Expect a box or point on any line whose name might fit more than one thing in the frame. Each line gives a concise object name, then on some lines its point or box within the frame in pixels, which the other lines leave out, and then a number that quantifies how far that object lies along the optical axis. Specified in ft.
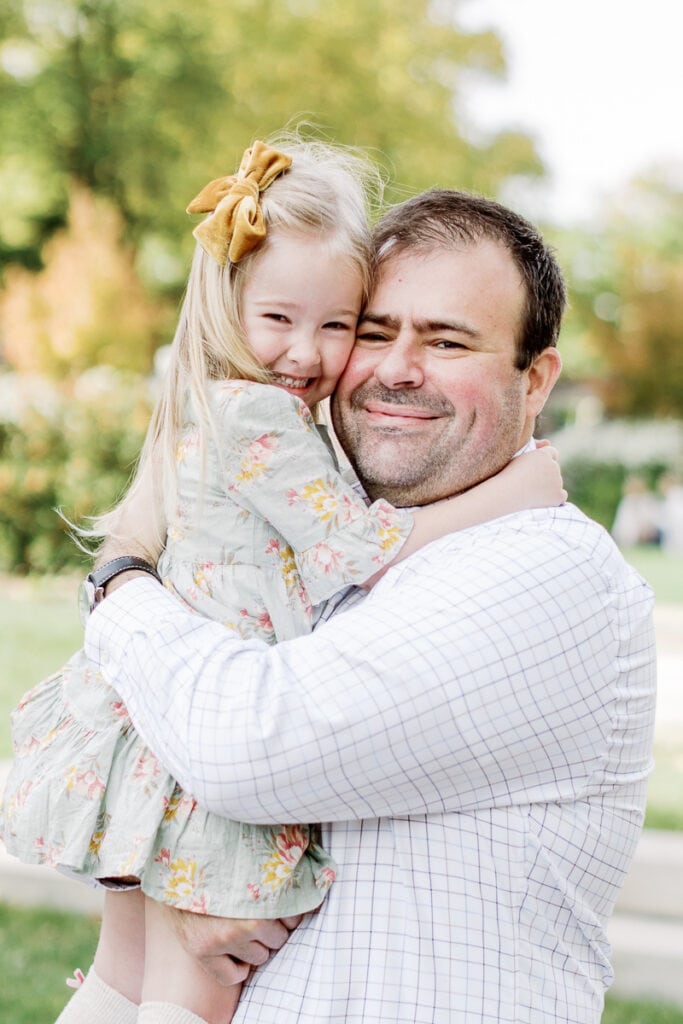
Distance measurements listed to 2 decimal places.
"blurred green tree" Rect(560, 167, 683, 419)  130.41
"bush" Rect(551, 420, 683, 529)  77.00
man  6.12
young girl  6.84
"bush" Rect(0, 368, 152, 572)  39.01
